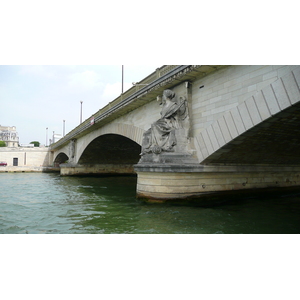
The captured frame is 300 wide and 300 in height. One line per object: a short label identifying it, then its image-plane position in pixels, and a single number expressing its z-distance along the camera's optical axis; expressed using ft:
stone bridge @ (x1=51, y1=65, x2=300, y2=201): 22.82
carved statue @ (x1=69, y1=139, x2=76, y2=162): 94.12
